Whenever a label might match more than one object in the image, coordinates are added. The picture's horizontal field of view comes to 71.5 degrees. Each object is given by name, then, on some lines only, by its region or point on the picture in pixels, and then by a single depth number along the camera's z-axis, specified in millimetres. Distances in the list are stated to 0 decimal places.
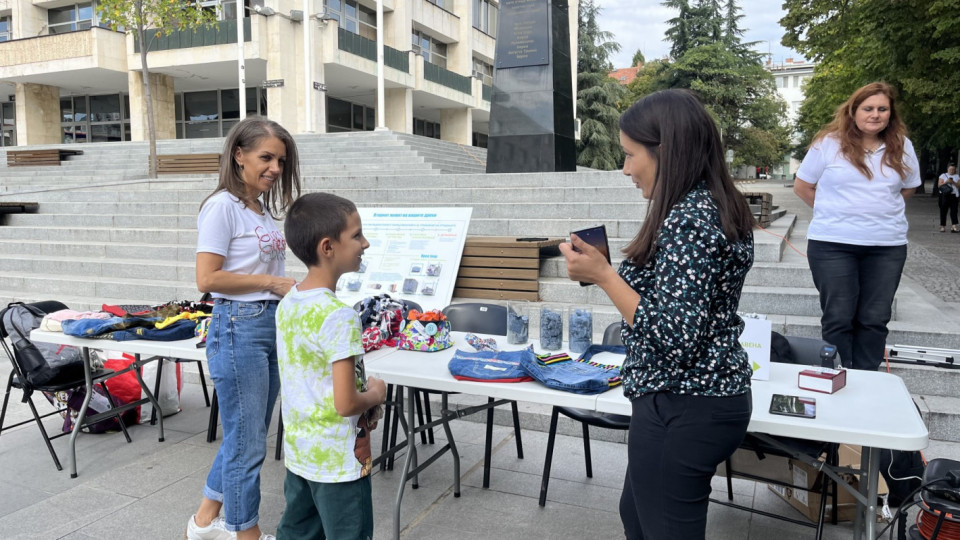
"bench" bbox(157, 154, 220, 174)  16844
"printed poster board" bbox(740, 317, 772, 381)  2736
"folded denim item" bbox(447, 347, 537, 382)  2727
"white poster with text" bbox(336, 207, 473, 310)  6309
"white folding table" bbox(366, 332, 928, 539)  2125
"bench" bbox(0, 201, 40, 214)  10573
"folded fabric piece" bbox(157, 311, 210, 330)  3574
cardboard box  3059
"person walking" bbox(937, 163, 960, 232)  13234
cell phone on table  2264
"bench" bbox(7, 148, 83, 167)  19516
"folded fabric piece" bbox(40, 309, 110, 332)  3650
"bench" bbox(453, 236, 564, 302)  6336
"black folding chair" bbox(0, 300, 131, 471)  3822
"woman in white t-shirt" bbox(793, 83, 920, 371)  3660
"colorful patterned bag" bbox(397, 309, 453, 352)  3283
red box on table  2535
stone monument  10203
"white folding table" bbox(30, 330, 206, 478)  3383
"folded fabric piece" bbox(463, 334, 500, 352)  3250
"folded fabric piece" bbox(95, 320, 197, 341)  3518
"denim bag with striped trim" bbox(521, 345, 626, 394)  2543
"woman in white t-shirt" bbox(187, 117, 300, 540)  2576
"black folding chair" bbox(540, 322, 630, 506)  3260
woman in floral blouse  1567
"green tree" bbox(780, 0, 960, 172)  10094
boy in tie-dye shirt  2064
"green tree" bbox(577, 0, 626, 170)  31688
